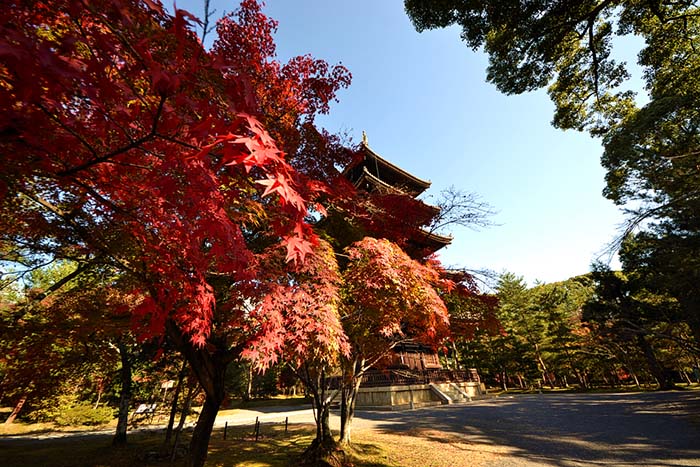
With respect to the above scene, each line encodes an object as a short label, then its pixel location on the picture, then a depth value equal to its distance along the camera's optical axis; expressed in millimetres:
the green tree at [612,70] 6480
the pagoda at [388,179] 12122
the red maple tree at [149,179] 1655
